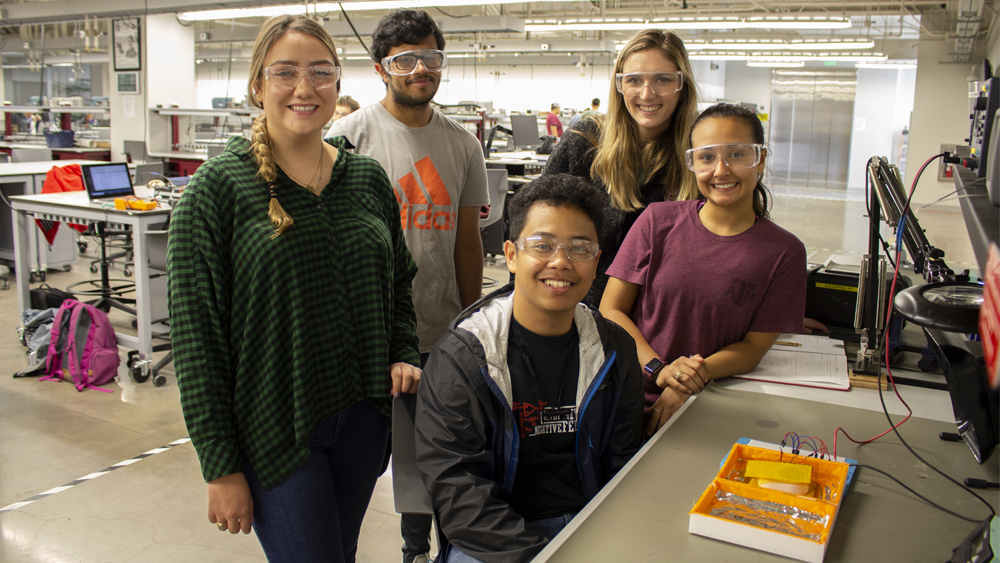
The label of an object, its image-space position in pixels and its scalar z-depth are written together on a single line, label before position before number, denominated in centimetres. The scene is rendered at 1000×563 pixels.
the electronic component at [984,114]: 215
